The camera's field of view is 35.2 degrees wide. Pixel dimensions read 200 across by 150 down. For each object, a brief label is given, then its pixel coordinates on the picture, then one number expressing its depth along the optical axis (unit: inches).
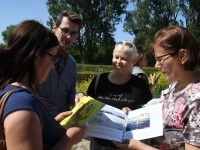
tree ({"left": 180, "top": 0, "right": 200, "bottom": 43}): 1659.7
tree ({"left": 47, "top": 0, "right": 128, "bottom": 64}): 1887.3
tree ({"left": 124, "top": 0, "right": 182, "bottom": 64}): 1752.0
